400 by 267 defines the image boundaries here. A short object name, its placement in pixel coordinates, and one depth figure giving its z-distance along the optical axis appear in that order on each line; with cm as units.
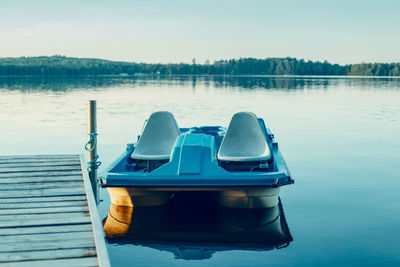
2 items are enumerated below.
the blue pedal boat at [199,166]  708
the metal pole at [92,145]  771
